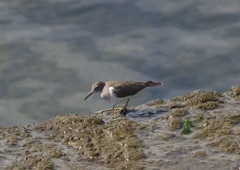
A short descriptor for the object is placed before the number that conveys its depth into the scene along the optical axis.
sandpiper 14.47
